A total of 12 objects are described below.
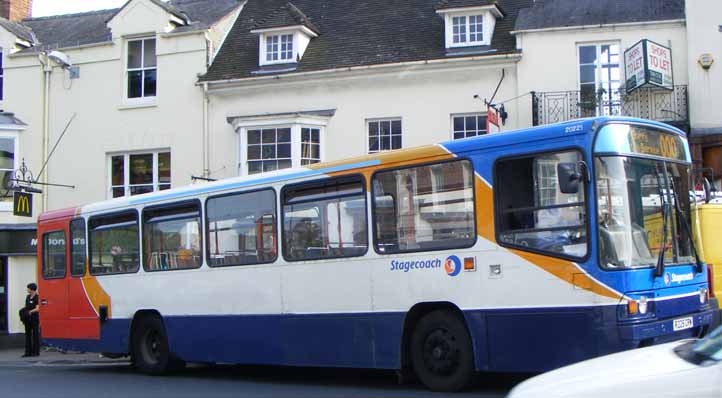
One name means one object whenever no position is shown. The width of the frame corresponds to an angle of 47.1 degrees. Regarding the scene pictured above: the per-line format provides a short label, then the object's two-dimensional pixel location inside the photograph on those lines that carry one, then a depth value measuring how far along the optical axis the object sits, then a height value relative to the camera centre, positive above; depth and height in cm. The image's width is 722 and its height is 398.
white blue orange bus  872 +4
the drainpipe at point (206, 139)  2228 +343
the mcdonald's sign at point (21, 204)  2205 +176
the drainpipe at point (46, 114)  2386 +449
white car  460 -71
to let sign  1794 +420
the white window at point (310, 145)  2111 +303
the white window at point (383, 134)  2086 +323
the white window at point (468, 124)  2009 +332
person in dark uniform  1912 -128
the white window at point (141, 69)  2334 +561
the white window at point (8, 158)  2373 +324
